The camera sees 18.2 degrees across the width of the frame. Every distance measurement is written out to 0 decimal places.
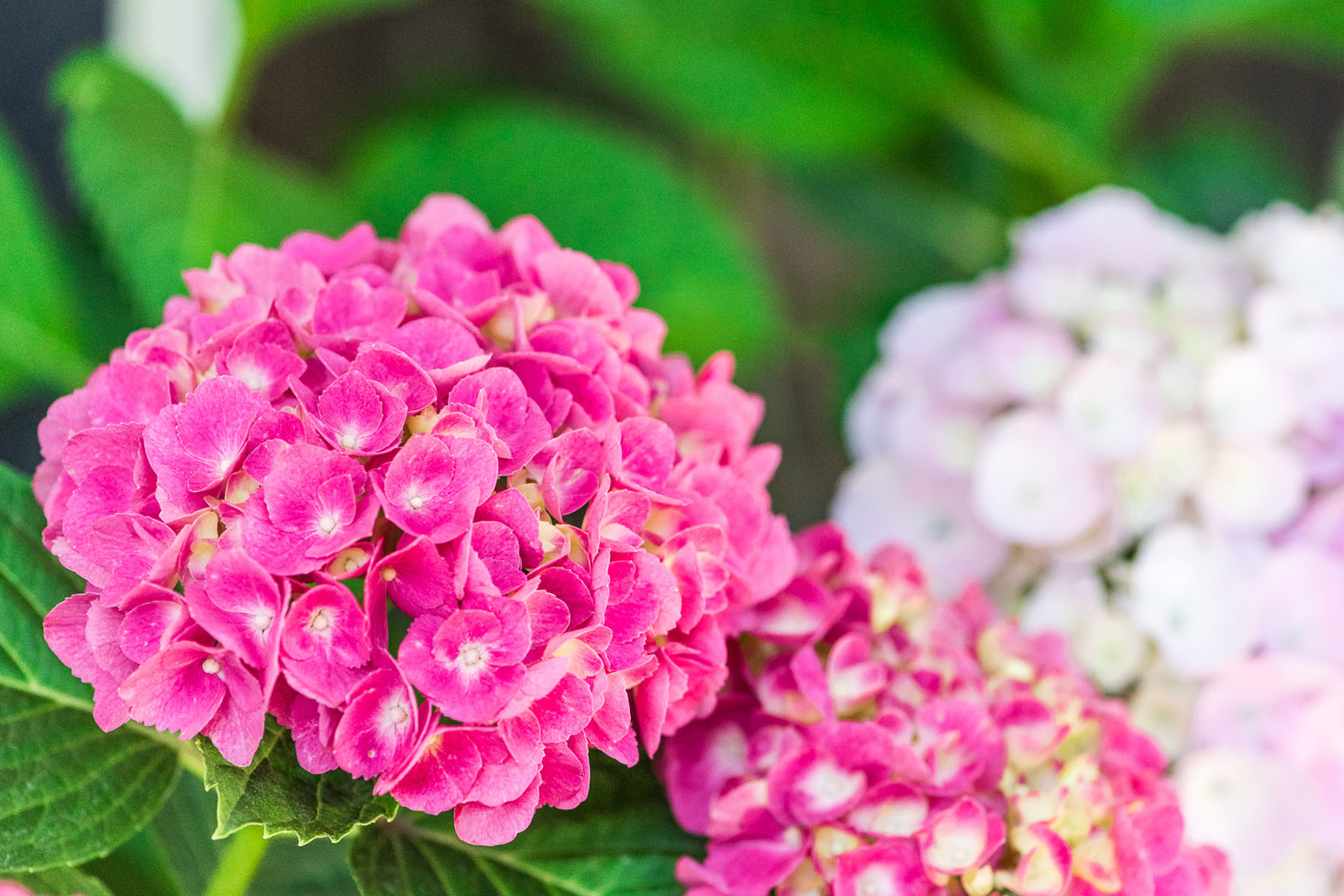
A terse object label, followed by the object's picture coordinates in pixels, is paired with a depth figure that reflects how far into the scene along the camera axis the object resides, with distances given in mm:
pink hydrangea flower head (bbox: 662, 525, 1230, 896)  912
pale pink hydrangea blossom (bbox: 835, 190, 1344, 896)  1030
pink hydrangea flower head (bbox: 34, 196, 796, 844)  856
